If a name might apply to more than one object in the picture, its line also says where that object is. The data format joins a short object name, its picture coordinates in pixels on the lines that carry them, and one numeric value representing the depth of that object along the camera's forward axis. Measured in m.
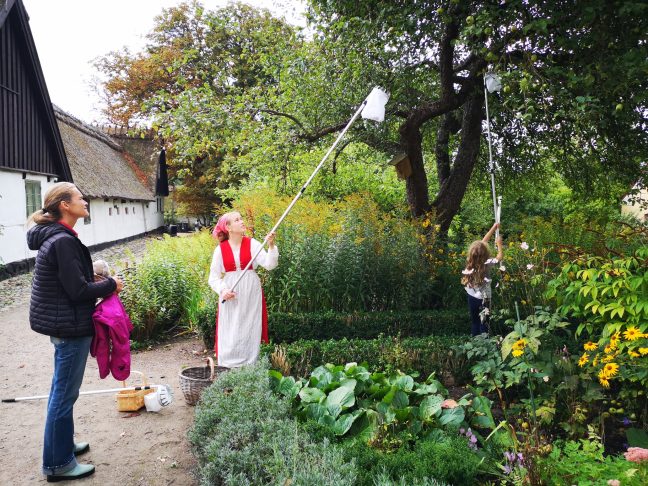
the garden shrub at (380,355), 4.87
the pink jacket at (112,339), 3.51
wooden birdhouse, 7.64
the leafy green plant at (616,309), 3.15
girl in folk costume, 4.77
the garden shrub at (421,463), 2.51
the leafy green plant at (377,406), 3.13
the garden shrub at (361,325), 6.20
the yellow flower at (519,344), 3.47
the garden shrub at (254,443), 2.41
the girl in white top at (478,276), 5.38
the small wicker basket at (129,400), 4.52
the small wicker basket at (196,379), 4.37
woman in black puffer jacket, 3.19
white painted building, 12.27
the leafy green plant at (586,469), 2.26
